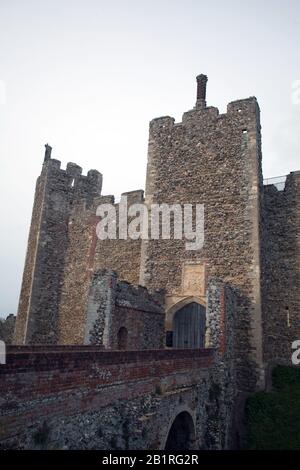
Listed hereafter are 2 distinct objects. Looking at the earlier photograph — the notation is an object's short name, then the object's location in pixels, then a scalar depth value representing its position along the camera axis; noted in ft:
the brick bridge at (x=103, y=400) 16.11
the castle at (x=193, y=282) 34.32
